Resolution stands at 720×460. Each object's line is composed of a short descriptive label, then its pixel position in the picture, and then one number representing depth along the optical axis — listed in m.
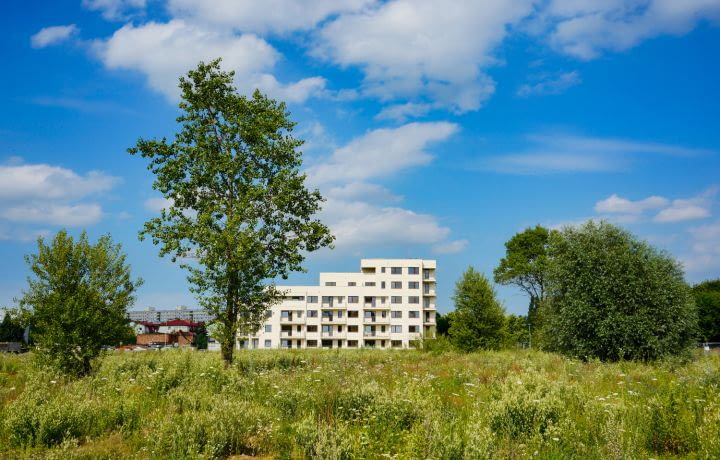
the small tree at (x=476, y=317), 41.81
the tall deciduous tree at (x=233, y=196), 23.62
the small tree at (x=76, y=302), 19.67
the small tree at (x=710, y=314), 82.19
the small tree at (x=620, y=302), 30.50
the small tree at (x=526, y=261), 77.06
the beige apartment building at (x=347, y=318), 100.00
